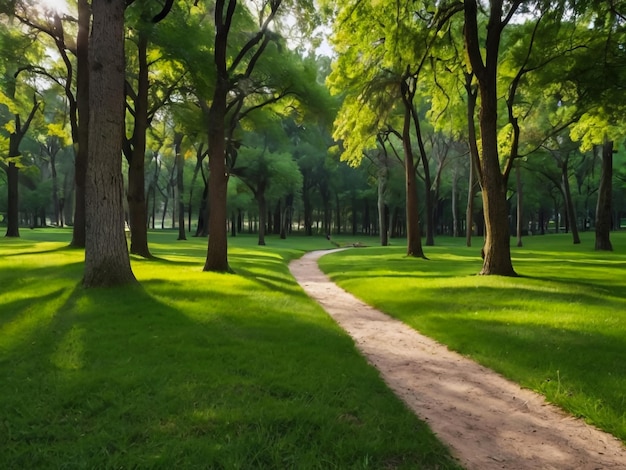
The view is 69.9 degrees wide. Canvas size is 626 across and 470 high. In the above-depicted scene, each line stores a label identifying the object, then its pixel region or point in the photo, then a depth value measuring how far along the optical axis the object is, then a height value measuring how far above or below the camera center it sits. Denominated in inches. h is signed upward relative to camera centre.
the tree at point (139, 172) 665.0 +80.0
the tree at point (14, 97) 764.6 +286.6
